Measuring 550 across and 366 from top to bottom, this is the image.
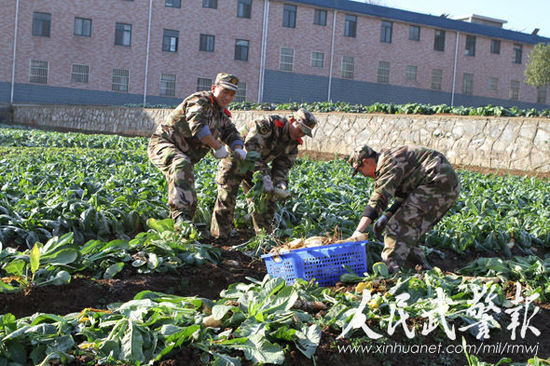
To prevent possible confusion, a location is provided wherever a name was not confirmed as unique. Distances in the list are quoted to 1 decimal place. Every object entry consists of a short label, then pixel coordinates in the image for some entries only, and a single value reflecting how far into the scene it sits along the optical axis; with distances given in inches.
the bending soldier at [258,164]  262.1
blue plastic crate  187.0
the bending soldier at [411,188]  212.7
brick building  1419.8
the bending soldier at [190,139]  241.6
